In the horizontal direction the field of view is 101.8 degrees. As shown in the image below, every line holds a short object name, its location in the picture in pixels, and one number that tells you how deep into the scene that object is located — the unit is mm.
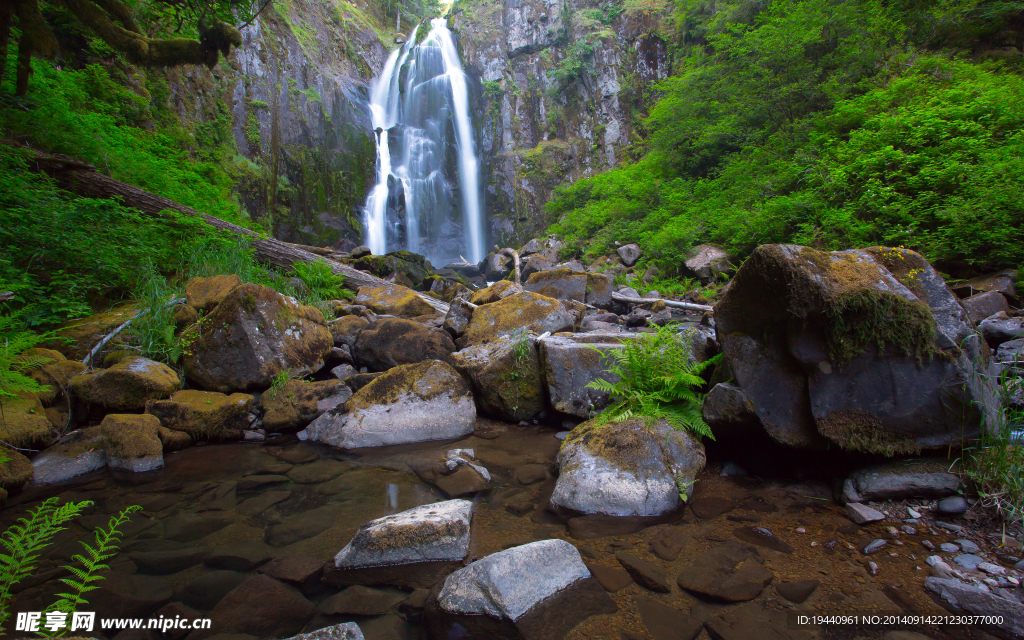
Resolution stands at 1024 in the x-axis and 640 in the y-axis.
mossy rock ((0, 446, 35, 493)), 3423
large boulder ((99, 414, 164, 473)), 4004
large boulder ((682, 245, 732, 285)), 10195
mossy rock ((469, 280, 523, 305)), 7684
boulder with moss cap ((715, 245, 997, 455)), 2646
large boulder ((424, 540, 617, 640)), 2002
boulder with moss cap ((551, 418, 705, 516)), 2924
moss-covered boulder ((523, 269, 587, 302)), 8961
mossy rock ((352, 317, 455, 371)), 6133
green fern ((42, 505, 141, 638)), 1672
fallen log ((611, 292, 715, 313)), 7759
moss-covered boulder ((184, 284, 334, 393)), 5180
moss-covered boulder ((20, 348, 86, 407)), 4266
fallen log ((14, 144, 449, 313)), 7551
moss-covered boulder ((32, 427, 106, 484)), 3752
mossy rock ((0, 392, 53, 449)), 3777
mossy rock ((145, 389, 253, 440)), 4512
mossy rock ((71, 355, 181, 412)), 4391
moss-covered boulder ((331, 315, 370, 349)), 6801
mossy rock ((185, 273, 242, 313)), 5863
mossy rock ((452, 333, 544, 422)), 4957
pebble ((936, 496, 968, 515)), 2398
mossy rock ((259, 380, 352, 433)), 4938
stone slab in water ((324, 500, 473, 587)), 2457
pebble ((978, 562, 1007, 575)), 1980
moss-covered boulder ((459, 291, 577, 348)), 6195
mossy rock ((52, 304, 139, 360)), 4988
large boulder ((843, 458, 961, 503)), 2549
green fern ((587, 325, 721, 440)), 3510
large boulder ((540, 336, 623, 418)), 4660
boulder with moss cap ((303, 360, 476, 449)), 4590
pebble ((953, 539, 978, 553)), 2164
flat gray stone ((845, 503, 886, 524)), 2482
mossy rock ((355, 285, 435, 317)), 8602
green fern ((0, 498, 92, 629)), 1573
